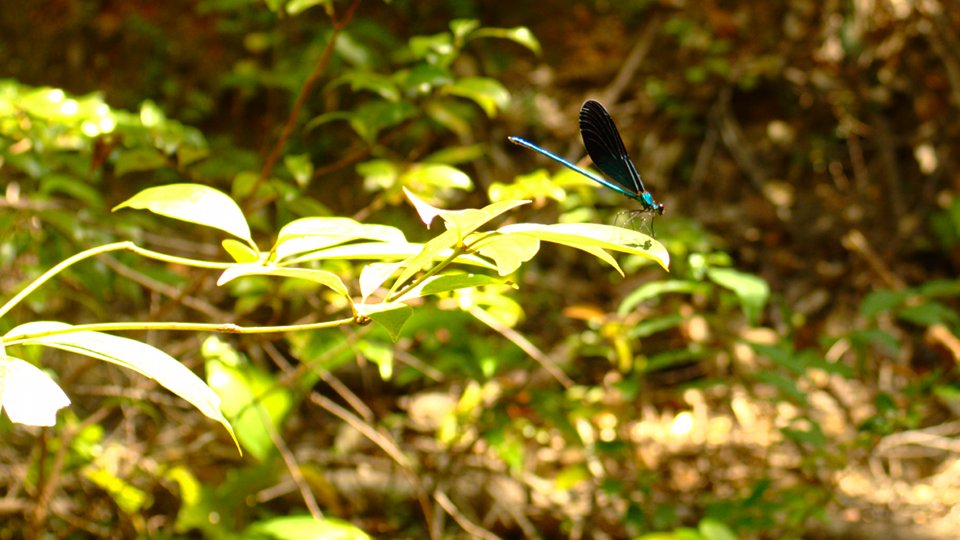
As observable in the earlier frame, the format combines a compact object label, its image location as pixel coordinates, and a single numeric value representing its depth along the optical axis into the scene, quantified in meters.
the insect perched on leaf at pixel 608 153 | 1.47
